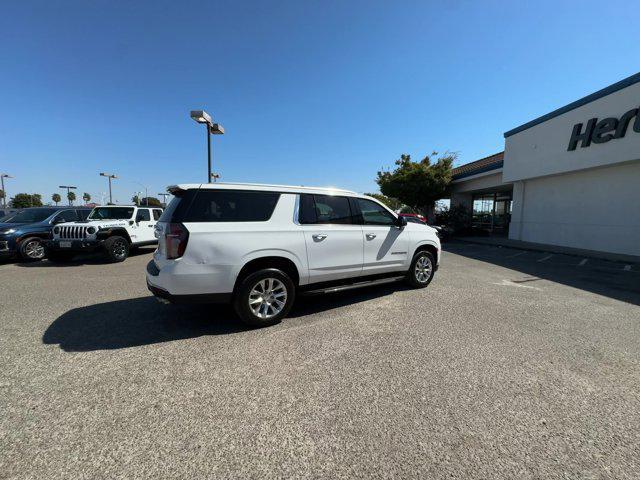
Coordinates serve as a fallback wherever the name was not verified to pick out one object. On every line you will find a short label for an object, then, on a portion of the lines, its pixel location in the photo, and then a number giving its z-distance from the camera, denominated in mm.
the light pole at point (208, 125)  11277
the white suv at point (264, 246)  3672
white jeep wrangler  8641
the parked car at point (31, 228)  8883
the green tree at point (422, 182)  22953
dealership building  11227
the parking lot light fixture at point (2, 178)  44981
